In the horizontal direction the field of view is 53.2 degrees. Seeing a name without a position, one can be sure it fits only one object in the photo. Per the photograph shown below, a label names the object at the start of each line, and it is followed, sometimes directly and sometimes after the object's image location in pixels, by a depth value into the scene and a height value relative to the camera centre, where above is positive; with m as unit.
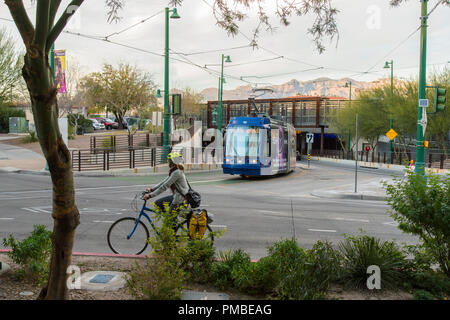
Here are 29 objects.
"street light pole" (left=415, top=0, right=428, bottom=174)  17.20 +2.31
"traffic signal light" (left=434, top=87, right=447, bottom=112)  17.14 +1.30
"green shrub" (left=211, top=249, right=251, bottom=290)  5.48 -1.70
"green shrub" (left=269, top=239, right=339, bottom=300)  4.83 -1.61
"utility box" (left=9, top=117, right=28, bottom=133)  55.26 +0.72
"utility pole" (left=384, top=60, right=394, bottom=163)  42.03 +6.51
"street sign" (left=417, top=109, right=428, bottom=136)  17.36 +0.55
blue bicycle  7.80 -1.80
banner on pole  22.94 +3.34
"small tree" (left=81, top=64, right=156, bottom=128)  58.31 +5.84
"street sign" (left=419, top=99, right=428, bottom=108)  17.22 +1.22
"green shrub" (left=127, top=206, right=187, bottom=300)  4.76 -1.56
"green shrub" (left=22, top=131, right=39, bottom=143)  42.30 -0.66
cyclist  7.58 -0.89
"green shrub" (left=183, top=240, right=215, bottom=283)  5.75 -1.67
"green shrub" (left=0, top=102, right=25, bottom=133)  56.28 +1.61
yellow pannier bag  7.43 -1.49
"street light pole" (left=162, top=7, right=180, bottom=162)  27.55 +2.55
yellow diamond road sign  34.46 +0.04
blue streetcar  23.00 -0.66
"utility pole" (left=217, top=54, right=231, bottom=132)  38.00 +4.22
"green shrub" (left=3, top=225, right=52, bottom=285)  5.68 -1.62
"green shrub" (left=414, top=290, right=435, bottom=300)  4.98 -1.79
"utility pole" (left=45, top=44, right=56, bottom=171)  23.23 +3.74
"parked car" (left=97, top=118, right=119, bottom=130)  66.31 +1.15
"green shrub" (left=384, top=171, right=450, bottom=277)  5.61 -0.98
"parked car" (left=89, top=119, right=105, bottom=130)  65.12 +0.97
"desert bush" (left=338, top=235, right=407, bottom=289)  5.59 -1.65
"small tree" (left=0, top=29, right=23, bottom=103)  36.00 +4.93
